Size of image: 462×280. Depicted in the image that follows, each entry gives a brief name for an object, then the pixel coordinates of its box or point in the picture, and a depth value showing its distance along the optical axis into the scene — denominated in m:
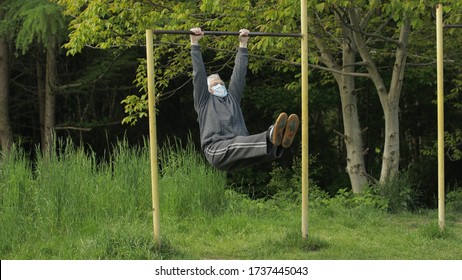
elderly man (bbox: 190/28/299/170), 12.92
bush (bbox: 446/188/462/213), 21.42
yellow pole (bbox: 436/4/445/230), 15.46
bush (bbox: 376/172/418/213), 20.67
